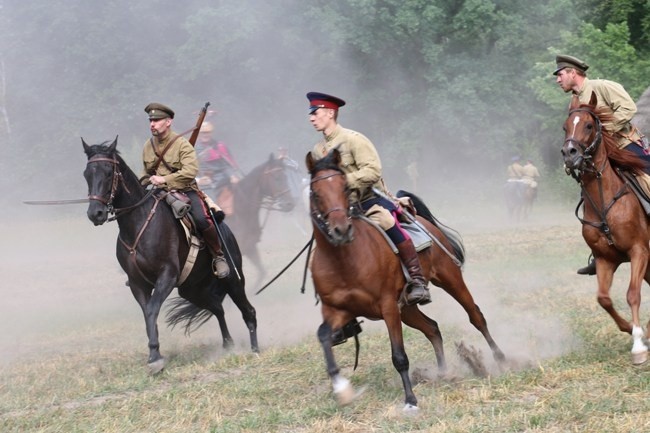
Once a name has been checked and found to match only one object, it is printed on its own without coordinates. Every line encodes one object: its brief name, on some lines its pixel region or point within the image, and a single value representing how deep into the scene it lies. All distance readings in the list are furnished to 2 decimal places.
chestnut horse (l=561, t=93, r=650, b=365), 15.57
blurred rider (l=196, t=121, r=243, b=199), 29.84
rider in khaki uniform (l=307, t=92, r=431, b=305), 14.64
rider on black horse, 19.36
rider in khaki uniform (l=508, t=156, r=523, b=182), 59.16
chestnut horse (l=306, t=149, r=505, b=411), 13.00
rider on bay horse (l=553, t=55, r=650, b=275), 16.42
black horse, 18.08
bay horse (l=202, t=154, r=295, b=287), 29.64
